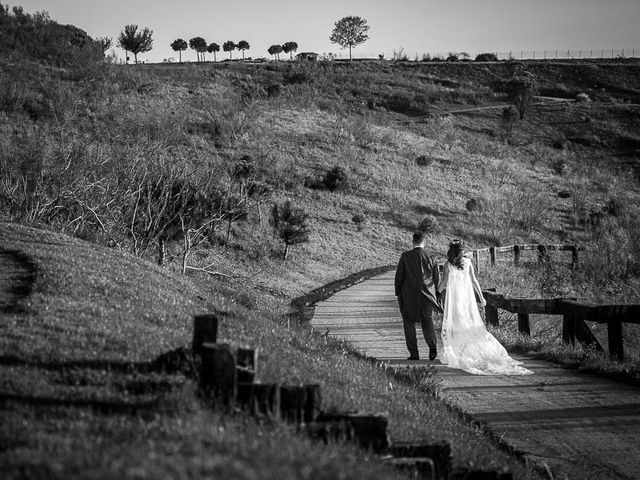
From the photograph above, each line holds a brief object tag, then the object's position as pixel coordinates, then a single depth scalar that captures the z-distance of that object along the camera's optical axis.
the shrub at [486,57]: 118.51
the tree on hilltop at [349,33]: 125.88
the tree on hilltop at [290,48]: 119.50
